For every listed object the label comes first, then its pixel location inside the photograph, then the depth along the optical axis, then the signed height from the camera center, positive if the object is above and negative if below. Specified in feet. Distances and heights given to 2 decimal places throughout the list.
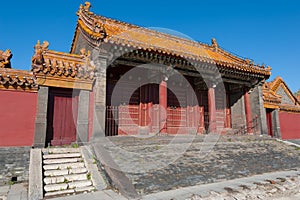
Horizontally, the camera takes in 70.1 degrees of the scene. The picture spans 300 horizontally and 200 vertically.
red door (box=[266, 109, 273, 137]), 44.47 -0.09
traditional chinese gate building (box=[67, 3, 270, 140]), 26.25 +6.04
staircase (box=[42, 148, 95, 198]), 16.16 -4.45
